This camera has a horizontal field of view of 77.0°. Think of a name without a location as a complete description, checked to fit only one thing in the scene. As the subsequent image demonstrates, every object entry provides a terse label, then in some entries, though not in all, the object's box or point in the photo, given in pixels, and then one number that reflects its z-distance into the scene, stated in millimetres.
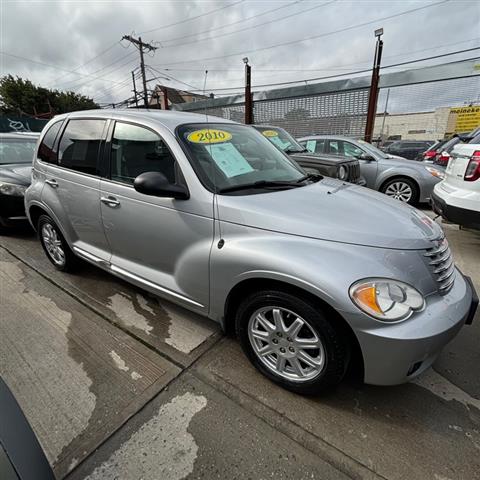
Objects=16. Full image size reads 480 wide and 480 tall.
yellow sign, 12172
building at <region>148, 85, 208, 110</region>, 28012
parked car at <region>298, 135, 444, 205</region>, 6266
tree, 38469
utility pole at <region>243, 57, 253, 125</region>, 14688
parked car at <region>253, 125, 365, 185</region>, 5098
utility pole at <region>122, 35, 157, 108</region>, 28609
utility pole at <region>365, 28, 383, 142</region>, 11016
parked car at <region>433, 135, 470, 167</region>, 7120
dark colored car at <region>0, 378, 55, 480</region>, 924
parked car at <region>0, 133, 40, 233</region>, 4469
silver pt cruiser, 1557
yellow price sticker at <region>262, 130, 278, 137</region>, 6188
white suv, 3473
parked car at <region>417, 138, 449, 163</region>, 9027
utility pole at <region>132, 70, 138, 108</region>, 29702
